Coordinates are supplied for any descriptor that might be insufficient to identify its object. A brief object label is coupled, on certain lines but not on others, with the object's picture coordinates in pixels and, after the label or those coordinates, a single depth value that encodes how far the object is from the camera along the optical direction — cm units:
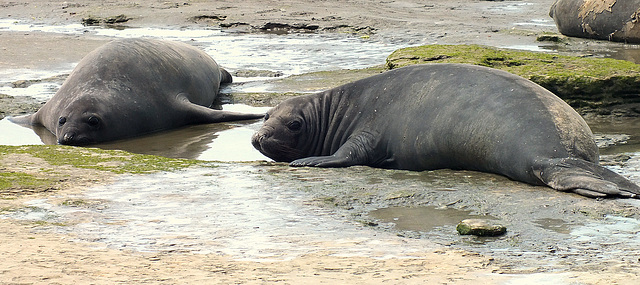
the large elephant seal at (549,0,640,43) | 2523
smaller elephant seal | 1523
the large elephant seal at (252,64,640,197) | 987
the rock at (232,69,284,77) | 2200
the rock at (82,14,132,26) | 3602
